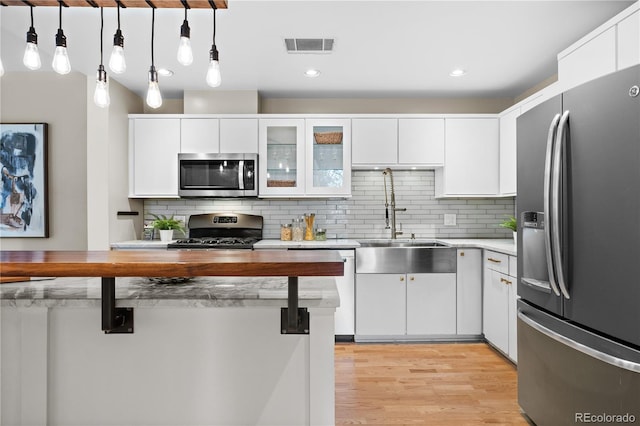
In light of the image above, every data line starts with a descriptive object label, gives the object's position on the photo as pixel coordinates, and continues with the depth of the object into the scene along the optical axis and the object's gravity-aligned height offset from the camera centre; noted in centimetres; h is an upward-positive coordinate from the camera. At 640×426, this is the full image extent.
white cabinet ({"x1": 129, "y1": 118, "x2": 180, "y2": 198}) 393 +56
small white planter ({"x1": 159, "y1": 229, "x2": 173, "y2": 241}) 394 -21
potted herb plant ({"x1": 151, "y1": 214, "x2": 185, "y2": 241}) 394 -14
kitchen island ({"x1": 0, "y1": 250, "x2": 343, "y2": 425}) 152 -58
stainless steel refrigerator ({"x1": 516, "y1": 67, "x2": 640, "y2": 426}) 154 -17
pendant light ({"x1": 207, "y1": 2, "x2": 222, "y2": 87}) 163 +58
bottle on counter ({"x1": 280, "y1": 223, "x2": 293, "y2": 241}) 410 -20
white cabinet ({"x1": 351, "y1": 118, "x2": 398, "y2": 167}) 395 +72
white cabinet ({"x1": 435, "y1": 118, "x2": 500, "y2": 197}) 394 +56
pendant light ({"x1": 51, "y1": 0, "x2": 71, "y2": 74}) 153 +60
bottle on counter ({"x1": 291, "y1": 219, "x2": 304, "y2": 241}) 409 -19
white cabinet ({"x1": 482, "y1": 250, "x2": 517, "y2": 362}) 307 -74
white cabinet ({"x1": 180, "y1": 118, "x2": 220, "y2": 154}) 393 +77
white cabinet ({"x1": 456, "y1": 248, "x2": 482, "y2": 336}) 368 -76
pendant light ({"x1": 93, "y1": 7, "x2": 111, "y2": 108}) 169 +53
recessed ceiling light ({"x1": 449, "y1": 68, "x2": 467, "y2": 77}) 344 +123
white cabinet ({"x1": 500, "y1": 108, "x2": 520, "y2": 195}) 358 +56
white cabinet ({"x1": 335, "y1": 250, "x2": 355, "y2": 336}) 368 -76
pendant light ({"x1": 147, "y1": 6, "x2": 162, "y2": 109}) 170 +50
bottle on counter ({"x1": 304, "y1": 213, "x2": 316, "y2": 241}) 412 -15
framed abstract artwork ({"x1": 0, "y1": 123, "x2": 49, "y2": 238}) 361 +30
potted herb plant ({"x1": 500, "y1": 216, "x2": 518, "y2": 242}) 333 -10
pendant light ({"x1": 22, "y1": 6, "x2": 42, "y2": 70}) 150 +61
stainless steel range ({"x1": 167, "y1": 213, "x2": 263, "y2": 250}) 419 -14
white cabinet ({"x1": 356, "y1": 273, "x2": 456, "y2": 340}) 367 -84
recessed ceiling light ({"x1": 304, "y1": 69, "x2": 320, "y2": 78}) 346 +122
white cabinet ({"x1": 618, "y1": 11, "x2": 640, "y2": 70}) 194 +86
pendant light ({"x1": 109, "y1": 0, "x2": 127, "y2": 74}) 153 +60
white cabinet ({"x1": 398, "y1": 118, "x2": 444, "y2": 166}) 395 +76
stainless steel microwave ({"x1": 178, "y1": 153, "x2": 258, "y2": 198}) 386 +37
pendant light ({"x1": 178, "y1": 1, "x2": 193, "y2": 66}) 152 +64
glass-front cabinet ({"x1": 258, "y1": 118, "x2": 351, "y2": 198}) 394 +56
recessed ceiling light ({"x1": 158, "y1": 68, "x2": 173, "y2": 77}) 345 +123
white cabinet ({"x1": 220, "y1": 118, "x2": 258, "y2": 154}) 393 +76
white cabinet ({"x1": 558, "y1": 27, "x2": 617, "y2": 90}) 212 +88
